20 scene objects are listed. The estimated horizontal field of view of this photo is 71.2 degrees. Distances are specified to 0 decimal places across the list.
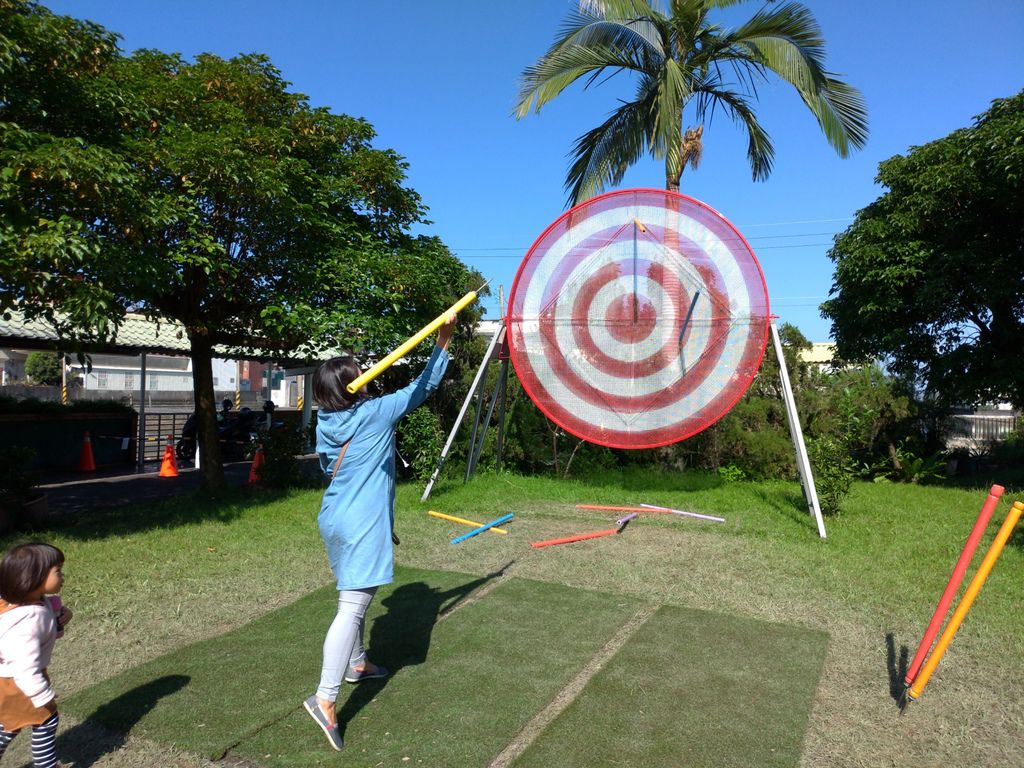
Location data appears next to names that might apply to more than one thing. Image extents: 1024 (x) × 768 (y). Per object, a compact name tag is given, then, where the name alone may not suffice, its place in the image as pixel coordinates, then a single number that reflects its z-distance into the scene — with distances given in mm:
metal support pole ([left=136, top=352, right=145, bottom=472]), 12159
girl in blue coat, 3082
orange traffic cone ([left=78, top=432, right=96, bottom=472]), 12914
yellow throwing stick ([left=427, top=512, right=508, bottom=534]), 7292
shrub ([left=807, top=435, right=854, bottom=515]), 7590
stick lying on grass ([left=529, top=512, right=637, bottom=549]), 6574
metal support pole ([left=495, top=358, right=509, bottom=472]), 8977
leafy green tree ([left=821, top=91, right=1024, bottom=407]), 11109
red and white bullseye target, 6855
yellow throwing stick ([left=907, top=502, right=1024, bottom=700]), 2975
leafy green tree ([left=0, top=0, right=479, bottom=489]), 5793
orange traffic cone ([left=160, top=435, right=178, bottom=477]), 12242
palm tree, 9891
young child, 2512
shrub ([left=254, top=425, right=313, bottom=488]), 10102
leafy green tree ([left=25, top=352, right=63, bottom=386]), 36250
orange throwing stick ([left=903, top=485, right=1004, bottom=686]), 3045
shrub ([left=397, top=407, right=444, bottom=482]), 9445
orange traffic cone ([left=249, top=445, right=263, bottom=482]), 10297
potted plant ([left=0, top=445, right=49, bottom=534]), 7285
